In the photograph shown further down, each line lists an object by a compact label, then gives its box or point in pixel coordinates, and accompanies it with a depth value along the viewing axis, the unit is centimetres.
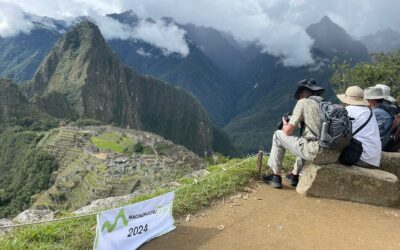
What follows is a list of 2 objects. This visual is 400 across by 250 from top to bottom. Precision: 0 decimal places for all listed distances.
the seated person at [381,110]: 870
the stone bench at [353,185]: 782
